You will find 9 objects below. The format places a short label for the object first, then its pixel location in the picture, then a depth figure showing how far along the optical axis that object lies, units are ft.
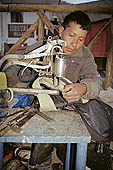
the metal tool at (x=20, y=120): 3.32
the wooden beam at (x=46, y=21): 10.10
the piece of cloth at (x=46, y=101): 4.23
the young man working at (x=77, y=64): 4.19
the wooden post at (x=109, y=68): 10.29
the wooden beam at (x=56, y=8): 9.80
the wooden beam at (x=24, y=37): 10.42
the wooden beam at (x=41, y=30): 10.37
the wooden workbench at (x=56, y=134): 3.21
